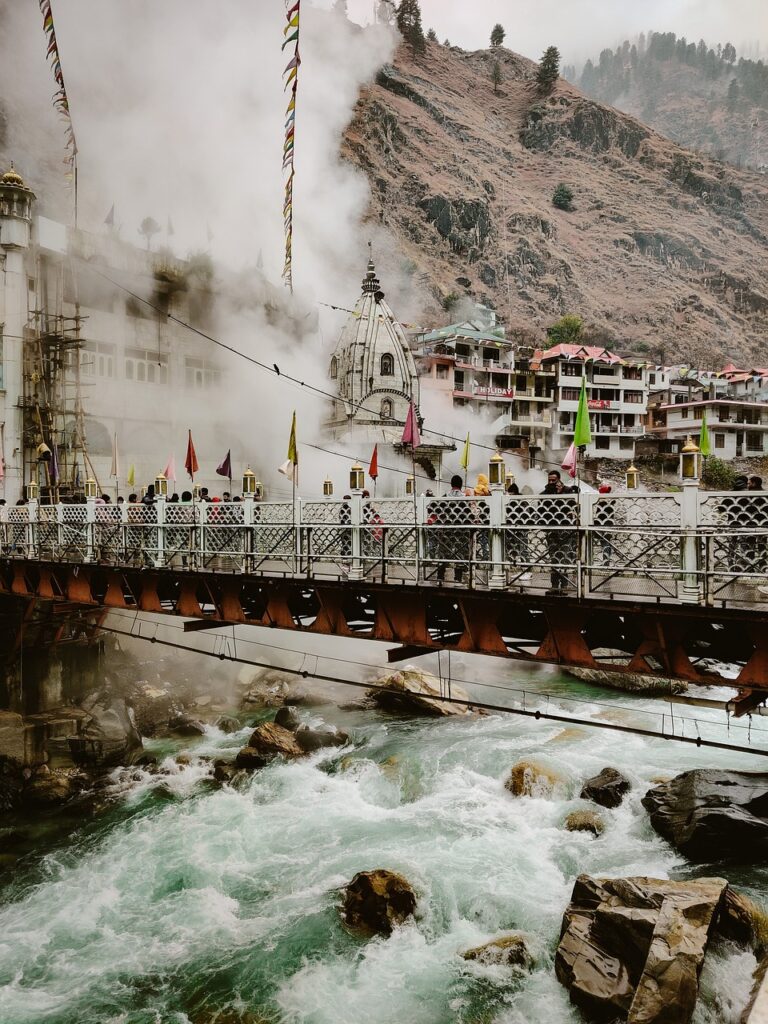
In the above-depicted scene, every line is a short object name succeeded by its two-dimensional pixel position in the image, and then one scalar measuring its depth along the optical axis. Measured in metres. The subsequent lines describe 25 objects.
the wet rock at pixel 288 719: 23.59
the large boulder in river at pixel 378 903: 13.14
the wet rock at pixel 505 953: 11.95
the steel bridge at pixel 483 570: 8.39
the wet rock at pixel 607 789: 17.19
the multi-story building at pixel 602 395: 66.81
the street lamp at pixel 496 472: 10.18
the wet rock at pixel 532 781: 18.02
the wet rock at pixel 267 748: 20.69
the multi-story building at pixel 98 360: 32.31
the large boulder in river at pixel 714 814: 14.63
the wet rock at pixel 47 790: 18.77
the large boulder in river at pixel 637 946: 9.67
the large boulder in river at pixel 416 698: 24.83
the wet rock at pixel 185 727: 23.78
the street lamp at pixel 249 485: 13.64
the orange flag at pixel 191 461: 22.27
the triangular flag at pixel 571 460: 14.89
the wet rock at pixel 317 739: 21.84
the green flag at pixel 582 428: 15.02
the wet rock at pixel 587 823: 16.06
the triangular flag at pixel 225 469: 21.28
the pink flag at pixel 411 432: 20.92
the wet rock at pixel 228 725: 24.30
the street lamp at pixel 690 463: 8.38
